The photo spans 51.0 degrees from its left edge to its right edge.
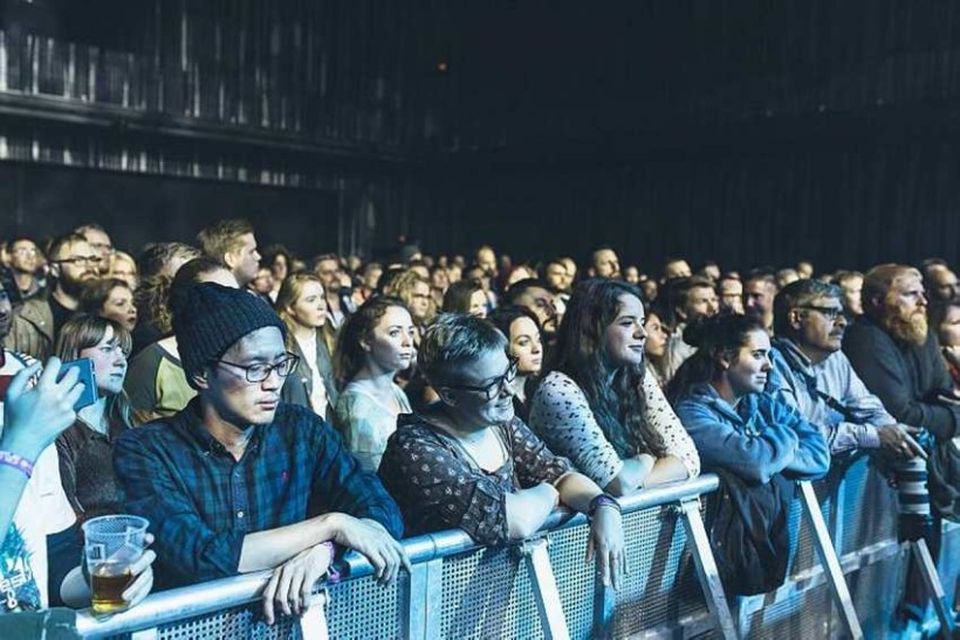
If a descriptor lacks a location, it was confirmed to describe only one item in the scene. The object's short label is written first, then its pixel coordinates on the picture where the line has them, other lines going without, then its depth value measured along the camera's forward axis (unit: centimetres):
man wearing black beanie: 211
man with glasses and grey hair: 410
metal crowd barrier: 207
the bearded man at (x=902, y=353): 459
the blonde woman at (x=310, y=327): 464
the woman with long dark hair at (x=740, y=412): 339
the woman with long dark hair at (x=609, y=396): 320
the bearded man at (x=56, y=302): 507
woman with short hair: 254
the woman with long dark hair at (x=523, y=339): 406
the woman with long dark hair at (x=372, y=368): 382
